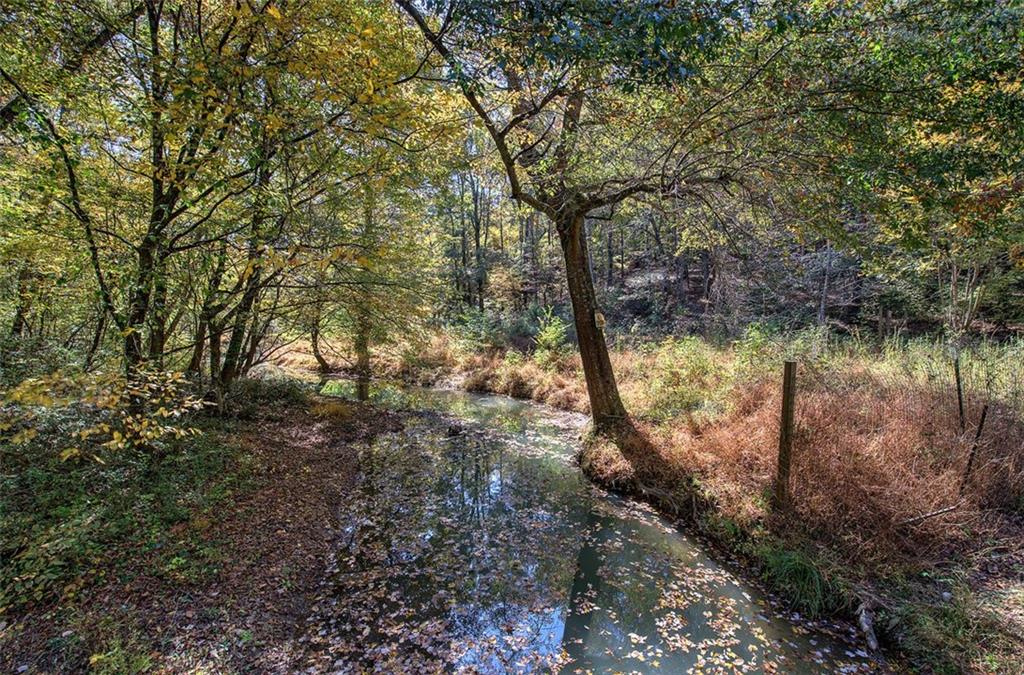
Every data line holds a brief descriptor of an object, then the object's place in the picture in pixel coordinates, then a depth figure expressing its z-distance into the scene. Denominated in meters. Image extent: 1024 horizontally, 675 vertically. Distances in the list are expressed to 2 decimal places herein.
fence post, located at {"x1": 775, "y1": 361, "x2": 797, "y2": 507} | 5.07
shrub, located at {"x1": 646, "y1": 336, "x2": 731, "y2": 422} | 7.88
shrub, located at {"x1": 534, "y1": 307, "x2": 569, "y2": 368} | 14.84
